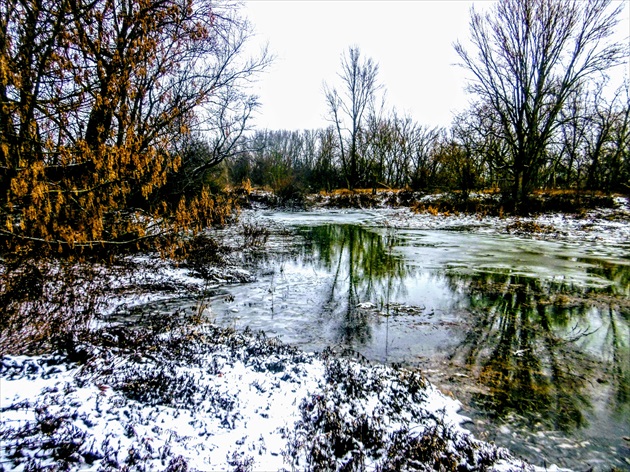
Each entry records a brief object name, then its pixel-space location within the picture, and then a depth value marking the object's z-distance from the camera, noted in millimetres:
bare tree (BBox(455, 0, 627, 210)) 20200
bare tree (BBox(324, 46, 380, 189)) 39625
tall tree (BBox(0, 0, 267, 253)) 3822
